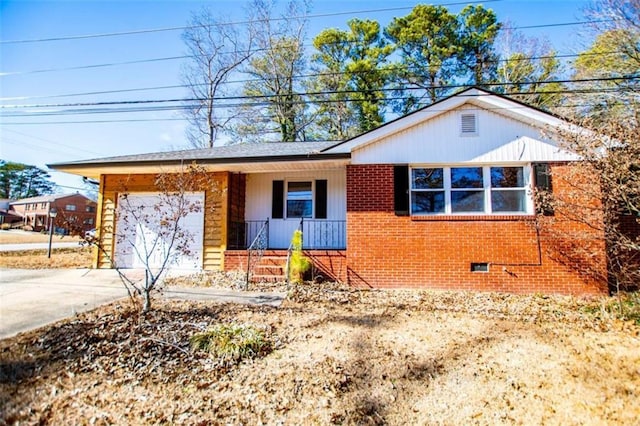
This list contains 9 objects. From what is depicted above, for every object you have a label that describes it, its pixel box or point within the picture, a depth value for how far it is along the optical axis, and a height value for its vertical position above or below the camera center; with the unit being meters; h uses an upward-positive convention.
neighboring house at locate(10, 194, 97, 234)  46.06 +3.43
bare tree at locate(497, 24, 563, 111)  15.96 +8.69
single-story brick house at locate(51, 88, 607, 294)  7.32 +0.75
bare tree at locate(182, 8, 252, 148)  19.33 +10.44
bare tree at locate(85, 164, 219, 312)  9.48 -0.18
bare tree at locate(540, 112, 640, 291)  5.12 +0.66
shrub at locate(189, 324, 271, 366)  3.75 -1.45
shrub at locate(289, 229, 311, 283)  7.75 -0.86
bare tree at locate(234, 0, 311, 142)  19.45 +9.25
